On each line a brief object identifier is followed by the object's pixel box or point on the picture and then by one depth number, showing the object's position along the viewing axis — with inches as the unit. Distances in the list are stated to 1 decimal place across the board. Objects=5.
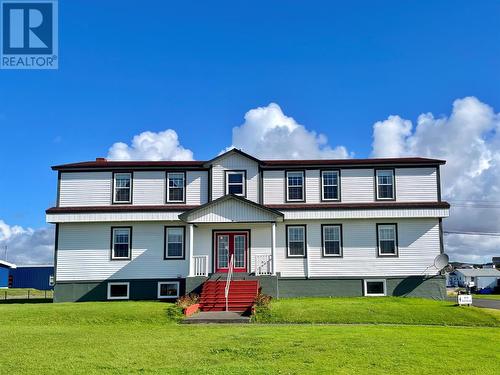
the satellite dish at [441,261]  971.3
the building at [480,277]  2780.0
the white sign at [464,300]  824.9
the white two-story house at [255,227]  997.8
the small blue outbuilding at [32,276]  2415.1
